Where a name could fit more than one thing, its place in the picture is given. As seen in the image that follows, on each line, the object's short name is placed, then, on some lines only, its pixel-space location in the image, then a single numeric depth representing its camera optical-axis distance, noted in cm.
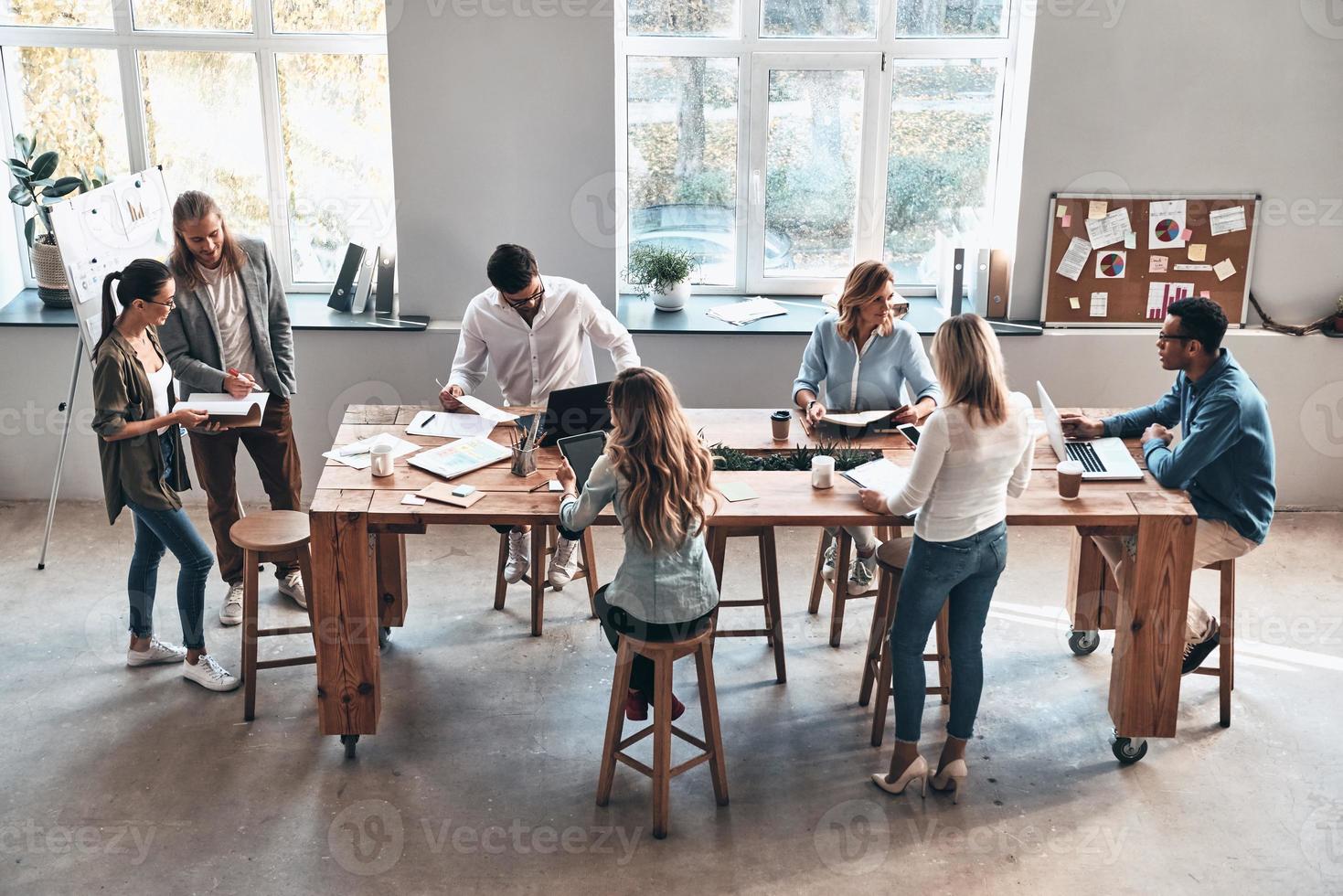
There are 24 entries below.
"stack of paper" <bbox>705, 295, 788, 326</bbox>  572
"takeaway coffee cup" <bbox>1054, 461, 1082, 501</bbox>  374
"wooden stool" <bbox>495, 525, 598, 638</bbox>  455
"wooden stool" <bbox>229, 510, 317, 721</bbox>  414
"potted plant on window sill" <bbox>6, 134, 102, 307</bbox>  542
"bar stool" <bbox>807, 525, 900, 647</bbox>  452
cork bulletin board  555
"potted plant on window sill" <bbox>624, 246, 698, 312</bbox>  577
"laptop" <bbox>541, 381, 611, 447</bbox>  404
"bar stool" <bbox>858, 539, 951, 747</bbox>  395
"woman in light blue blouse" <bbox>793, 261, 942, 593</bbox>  444
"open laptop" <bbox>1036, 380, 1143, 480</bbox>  395
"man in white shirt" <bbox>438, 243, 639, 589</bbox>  470
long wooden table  369
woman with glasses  394
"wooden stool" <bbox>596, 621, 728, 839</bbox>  346
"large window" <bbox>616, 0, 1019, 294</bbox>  568
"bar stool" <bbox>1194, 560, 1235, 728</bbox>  411
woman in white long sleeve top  330
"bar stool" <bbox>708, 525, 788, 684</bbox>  432
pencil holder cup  396
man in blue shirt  378
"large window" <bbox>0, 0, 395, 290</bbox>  561
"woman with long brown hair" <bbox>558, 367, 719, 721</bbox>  321
